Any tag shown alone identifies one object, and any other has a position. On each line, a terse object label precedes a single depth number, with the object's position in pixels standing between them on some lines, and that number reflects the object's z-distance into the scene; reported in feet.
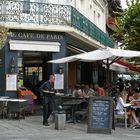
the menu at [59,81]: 71.51
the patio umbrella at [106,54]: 53.06
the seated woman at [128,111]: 56.03
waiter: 55.47
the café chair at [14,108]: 60.59
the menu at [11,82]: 68.33
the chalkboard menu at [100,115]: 49.40
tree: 85.40
